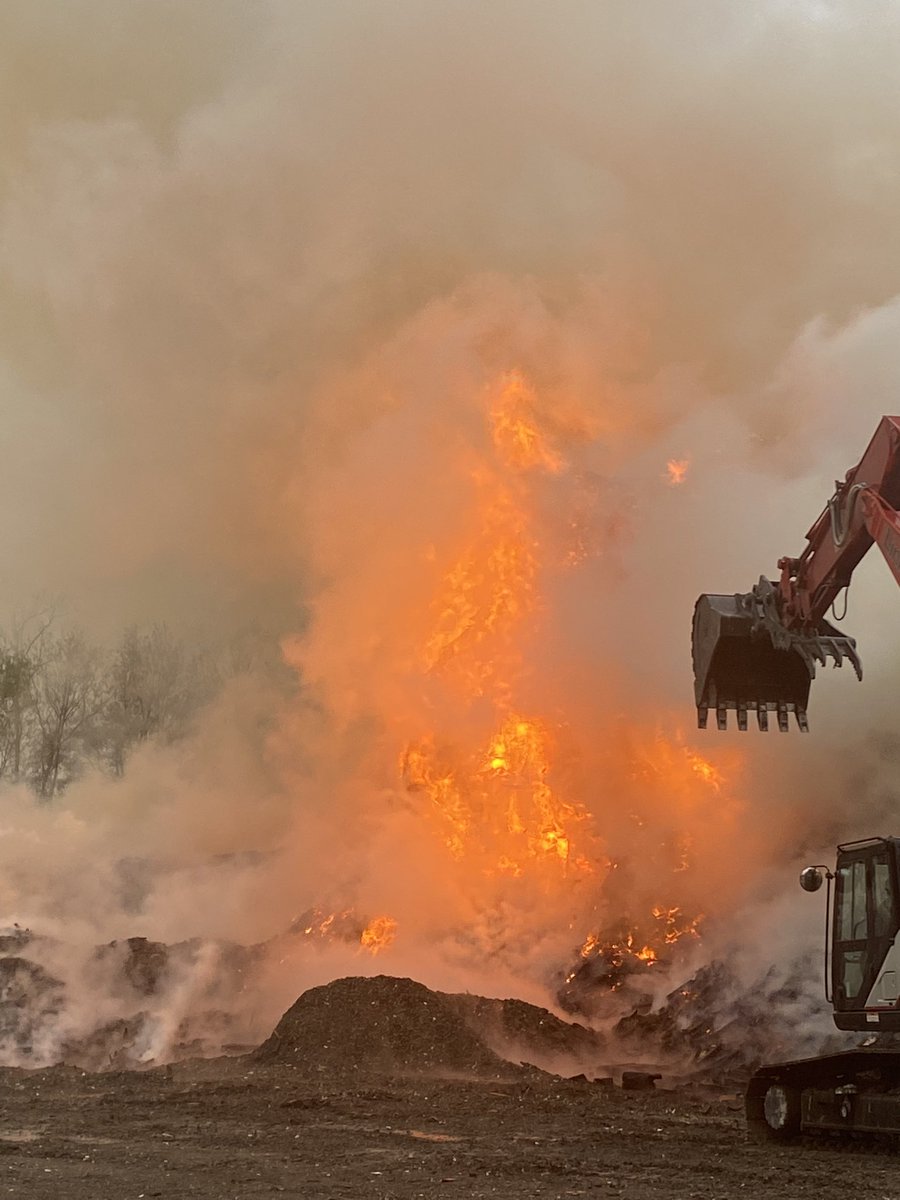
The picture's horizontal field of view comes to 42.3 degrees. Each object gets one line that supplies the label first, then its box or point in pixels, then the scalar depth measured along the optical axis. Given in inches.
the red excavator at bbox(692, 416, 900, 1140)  548.1
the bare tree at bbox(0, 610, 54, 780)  2197.3
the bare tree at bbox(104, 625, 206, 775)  2187.5
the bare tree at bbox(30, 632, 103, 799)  2198.3
